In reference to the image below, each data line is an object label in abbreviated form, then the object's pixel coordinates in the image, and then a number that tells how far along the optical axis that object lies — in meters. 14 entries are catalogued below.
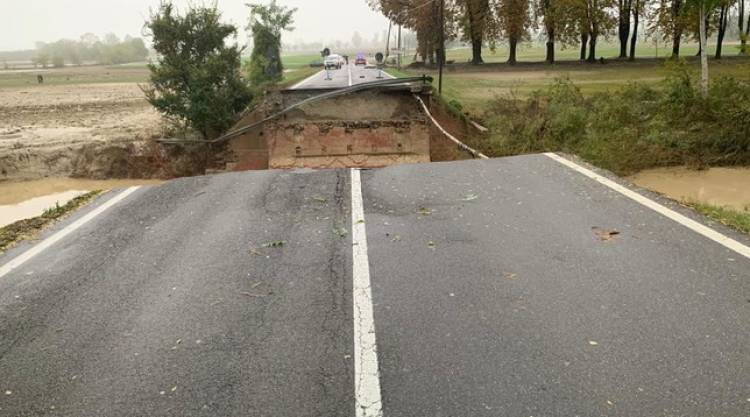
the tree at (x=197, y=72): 20.34
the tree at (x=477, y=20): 43.91
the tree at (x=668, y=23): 36.94
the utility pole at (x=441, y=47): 21.19
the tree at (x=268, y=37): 35.19
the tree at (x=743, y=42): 11.52
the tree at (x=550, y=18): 40.97
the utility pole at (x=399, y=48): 47.68
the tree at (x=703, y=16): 13.00
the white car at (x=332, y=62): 49.38
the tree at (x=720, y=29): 40.09
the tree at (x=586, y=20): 40.12
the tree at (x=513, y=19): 42.47
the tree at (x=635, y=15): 42.03
